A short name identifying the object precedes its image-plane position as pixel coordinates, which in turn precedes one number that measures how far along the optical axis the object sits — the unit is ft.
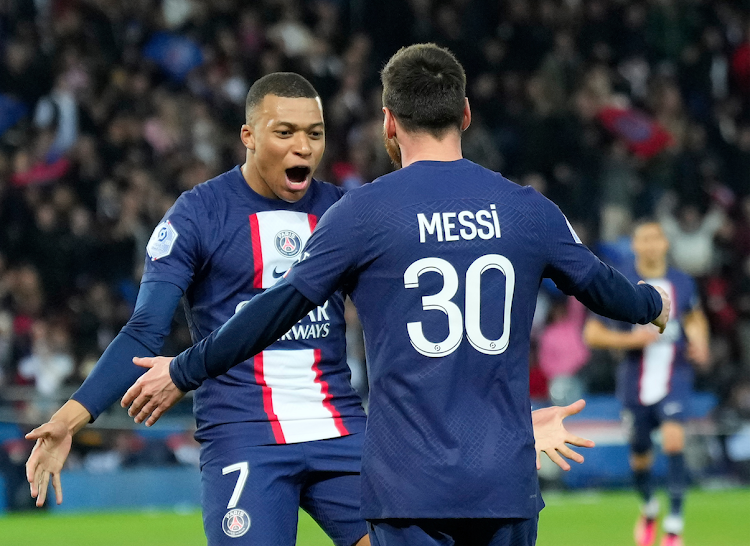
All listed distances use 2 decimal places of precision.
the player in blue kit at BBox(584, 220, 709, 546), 64.75
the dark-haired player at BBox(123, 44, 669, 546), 21.79
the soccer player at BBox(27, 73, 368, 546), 28.19
